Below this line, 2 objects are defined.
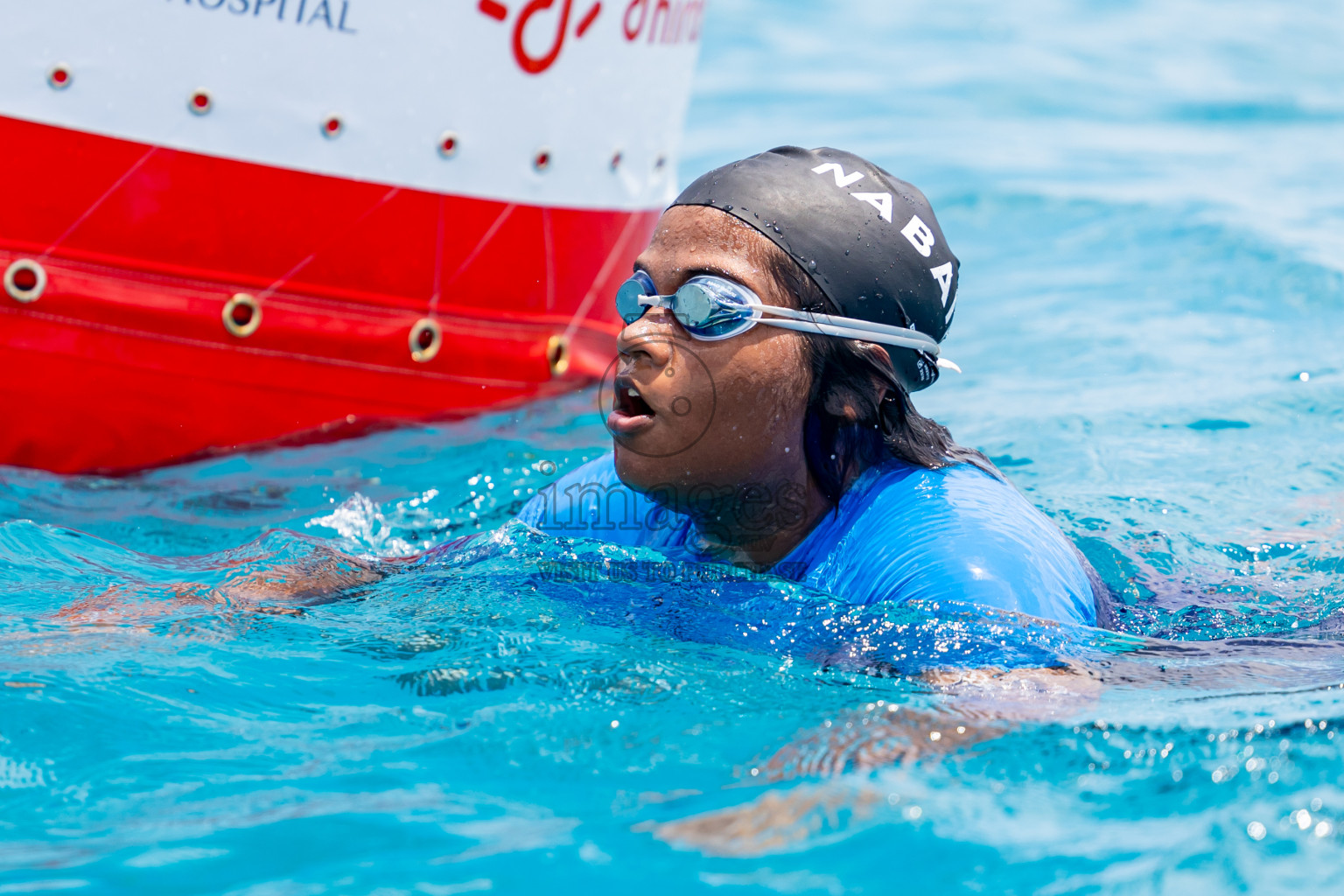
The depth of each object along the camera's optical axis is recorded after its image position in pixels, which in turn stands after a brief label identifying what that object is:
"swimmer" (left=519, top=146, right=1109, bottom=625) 6.05
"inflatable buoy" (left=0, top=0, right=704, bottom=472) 8.81
